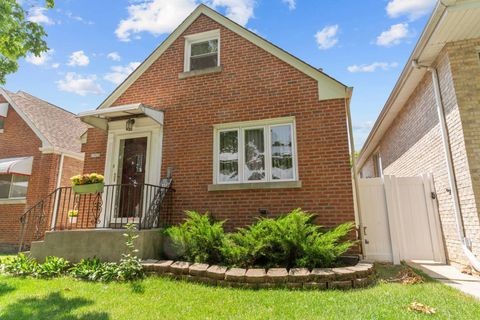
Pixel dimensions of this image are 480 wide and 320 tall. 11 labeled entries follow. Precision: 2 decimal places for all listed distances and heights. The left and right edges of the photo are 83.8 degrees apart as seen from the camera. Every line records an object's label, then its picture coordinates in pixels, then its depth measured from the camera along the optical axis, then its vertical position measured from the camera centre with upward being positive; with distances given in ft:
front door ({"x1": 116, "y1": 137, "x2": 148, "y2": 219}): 24.15 +4.08
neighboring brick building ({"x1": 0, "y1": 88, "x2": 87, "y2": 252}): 35.99 +7.71
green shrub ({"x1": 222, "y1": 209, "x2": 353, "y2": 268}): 15.29 -1.86
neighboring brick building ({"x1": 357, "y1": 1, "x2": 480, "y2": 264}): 16.81 +7.26
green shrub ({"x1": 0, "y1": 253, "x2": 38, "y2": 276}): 18.16 -3.53
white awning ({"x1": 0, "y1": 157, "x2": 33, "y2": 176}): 35.25 +6.44
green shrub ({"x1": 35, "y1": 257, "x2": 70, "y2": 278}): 17.58 -3.50
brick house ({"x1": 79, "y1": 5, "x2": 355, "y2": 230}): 20.04 +7.20
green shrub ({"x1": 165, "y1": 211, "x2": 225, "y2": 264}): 17.17 -1.76
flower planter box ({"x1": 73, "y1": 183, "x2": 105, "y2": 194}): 20.11 +1.95
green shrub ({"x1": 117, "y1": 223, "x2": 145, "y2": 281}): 16.17 -3.06
